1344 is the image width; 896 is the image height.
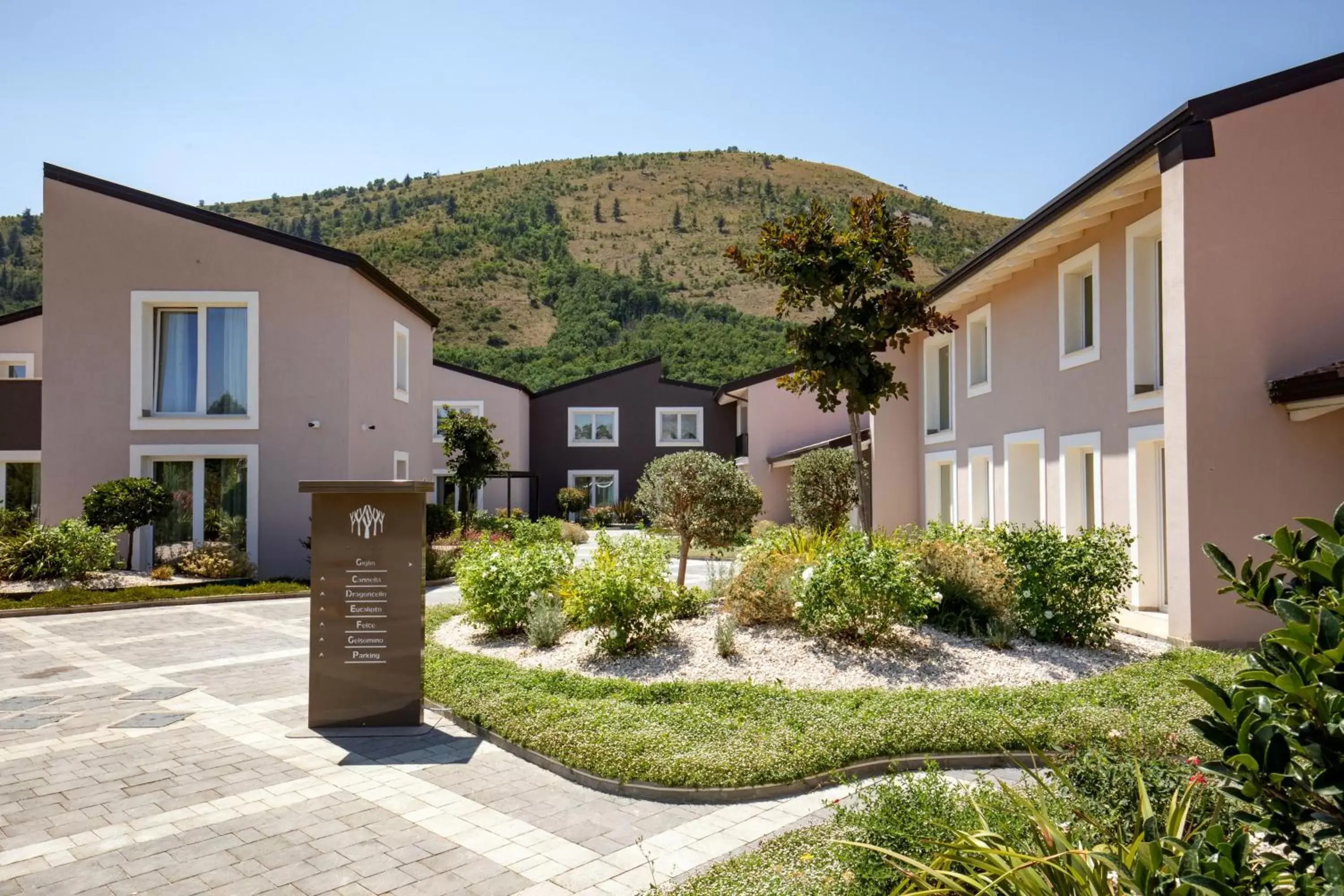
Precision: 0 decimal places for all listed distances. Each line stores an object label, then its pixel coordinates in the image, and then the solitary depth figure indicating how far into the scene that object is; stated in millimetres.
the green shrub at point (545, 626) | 8961
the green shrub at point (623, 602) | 8375
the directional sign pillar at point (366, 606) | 6801
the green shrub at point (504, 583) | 9609
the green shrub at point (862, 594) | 7980
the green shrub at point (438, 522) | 18844
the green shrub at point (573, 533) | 27781
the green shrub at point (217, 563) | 15875
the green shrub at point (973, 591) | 8828
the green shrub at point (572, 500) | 36406
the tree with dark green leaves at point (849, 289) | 9805
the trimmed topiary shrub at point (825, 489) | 20500
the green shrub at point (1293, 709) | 1800
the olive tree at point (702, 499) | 11438
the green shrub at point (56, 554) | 14734
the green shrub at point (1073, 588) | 8531
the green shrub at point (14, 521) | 16562
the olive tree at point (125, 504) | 15570
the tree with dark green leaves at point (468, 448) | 25078
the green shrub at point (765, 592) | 9141
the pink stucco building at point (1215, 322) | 8742
